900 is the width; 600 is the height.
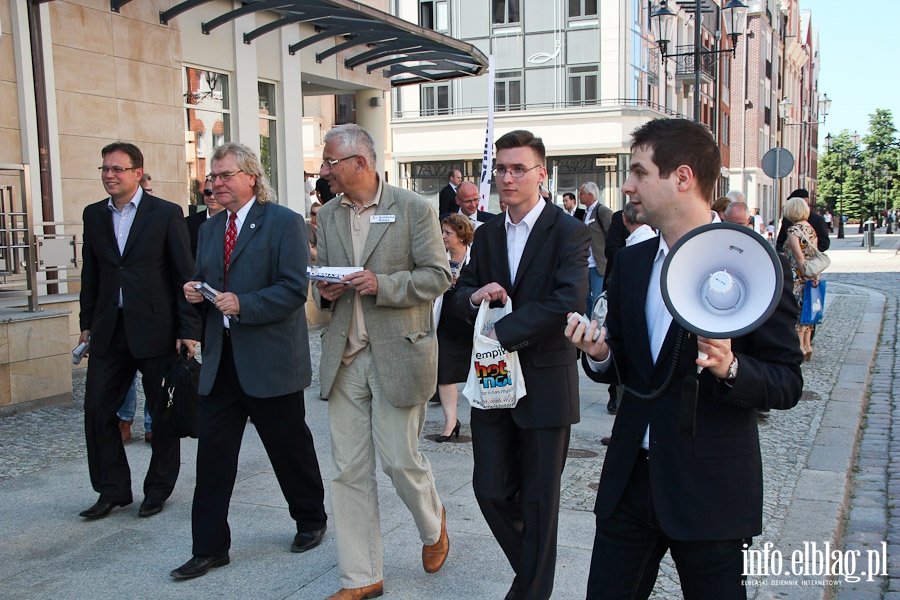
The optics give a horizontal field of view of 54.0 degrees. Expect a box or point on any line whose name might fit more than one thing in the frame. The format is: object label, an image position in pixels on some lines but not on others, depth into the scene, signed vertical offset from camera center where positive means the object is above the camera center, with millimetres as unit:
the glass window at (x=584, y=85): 37938 +5533
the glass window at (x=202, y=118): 13141 +1573
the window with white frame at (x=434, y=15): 40375 +9285
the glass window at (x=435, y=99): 40000 +5352
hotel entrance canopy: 12703 +2941
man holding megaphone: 2393 -553
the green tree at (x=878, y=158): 72000 +4142
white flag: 9402 +545
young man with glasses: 3643 -615
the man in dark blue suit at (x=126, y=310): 5176 -521
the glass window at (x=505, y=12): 39319 +9096
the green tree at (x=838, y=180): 77375 +2701
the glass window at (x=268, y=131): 14820 +1515
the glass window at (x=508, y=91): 39062 +5530
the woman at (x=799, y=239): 10375 -340
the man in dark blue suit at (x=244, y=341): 4309 -598
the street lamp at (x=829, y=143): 58641 +4592
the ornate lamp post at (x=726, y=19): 18344 +4077
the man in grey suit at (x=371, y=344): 3973 -575
